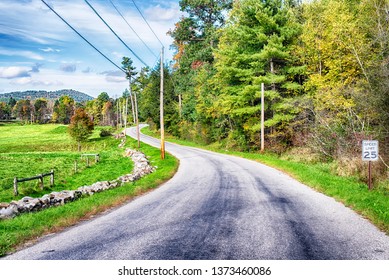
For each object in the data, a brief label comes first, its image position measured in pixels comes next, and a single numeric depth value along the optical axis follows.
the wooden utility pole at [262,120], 26.08
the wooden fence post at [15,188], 16.61
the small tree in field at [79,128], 54.69
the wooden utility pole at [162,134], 23.61
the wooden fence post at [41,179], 18.16
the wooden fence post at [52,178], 19.50
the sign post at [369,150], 10.59
